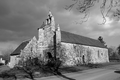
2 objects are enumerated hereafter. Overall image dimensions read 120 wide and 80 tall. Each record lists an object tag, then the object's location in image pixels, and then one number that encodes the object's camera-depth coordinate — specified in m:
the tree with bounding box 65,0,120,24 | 5.89
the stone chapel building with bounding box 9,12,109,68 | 25.72
